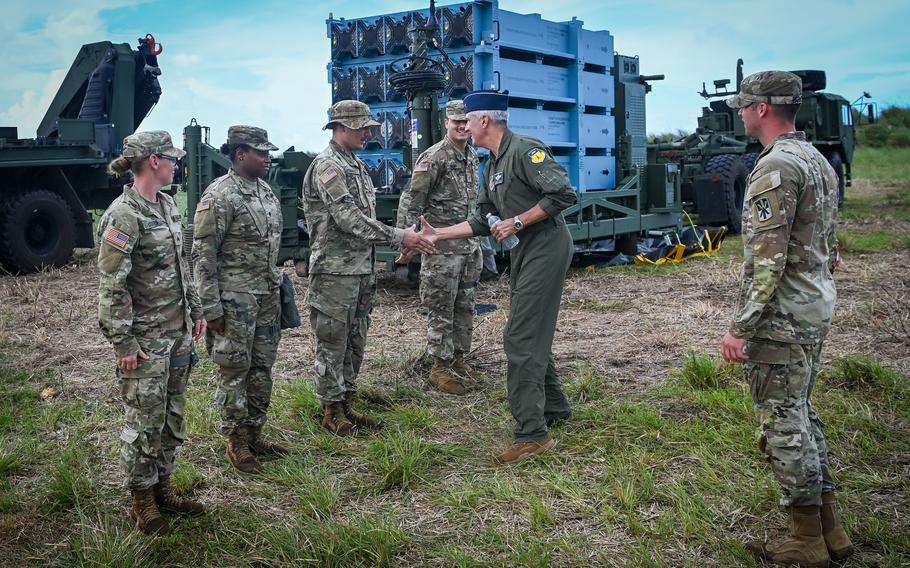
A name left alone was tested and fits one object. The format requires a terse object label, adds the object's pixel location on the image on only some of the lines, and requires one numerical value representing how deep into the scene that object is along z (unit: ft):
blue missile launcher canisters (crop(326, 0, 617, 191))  30.32
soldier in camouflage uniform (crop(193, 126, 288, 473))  14.03
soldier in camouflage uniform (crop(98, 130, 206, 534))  11.64
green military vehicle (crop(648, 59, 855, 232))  48.16
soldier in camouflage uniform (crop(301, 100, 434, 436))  15.98
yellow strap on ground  38.89
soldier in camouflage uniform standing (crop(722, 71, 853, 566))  10.38
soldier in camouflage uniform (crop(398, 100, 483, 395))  20.01
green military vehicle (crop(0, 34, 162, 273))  38.01
